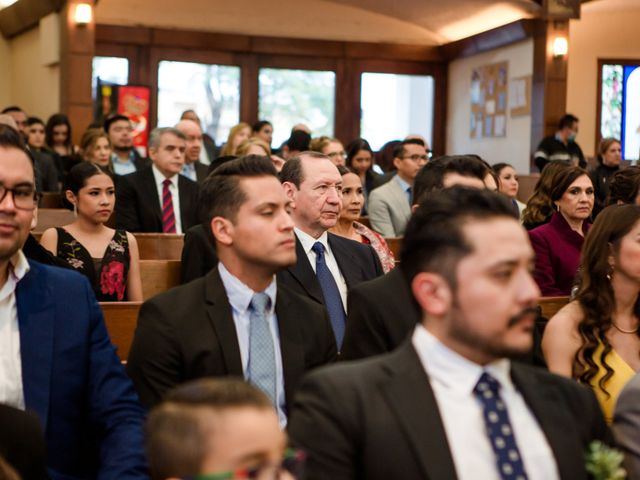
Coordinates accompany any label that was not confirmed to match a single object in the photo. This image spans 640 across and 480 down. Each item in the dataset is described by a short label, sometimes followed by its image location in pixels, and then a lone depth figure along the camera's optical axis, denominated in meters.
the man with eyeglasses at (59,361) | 2.48
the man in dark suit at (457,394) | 1.85
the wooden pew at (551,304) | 4.39
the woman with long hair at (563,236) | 5.11
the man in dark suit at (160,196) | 6.76
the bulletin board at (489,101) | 13.75
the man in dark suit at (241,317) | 2.80
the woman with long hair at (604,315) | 3.26
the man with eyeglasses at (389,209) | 7.27
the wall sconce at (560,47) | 12.46
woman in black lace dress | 5.16
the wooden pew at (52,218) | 6.49
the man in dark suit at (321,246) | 4.02
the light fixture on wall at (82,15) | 11.59
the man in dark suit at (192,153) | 8.37
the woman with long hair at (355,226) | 5.07
